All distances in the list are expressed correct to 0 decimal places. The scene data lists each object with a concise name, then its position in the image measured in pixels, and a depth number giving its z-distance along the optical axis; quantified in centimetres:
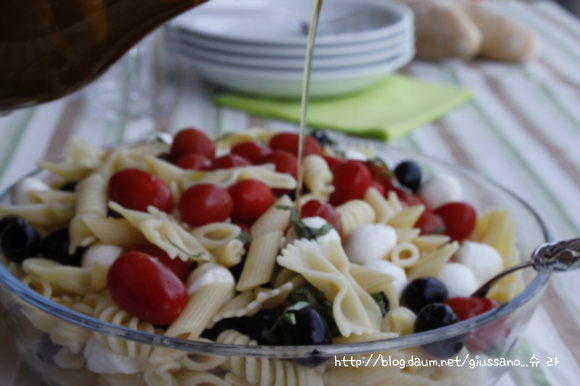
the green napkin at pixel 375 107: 69
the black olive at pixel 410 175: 52
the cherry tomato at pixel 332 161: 51
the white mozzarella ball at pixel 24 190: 47
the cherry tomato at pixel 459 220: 48
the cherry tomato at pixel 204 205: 43
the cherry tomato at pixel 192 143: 50
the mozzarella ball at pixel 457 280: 43
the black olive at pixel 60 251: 43
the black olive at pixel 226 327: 39
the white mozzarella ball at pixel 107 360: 36
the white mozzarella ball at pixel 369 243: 44
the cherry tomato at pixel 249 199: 44
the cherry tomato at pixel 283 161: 48
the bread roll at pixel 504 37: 89
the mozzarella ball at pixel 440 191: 51
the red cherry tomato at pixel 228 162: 47
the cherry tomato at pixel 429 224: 47
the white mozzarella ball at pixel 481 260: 45
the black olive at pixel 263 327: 38
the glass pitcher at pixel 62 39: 37
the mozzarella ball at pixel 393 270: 42
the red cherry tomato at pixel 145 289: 38
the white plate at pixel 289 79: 70
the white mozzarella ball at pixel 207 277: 40
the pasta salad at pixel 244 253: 37
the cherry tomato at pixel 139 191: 44
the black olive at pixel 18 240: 43
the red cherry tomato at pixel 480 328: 37
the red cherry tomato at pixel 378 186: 48
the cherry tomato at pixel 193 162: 48
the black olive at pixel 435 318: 38
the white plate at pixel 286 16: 80
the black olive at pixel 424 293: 41
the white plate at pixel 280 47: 69
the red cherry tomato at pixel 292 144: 51
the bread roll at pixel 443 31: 87
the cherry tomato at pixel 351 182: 47
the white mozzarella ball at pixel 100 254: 42
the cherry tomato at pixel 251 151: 50
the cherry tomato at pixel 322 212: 44
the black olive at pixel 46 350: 38
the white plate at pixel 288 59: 70
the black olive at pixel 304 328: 37
